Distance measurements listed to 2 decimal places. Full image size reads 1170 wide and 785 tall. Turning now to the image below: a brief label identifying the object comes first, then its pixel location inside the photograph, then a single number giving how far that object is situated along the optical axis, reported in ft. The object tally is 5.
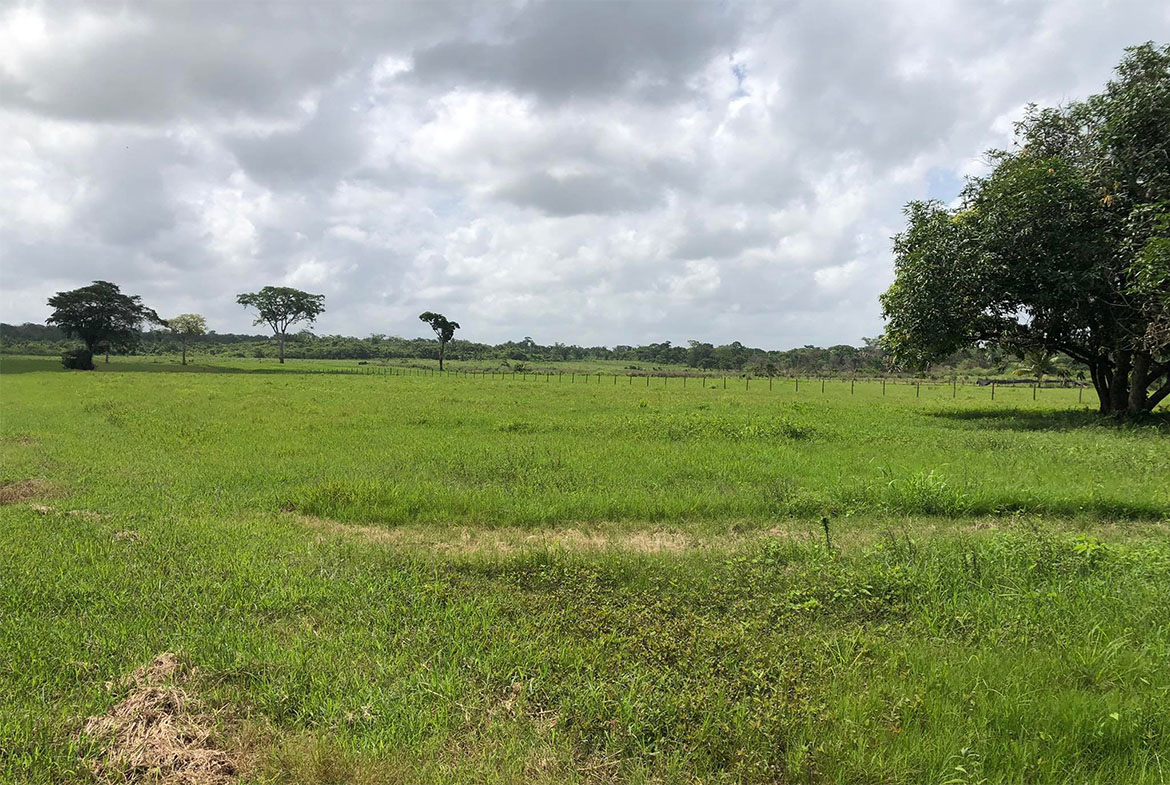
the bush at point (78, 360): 198.39
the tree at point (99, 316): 215.51
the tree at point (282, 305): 308.60
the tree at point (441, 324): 286.46
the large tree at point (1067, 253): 52.37
